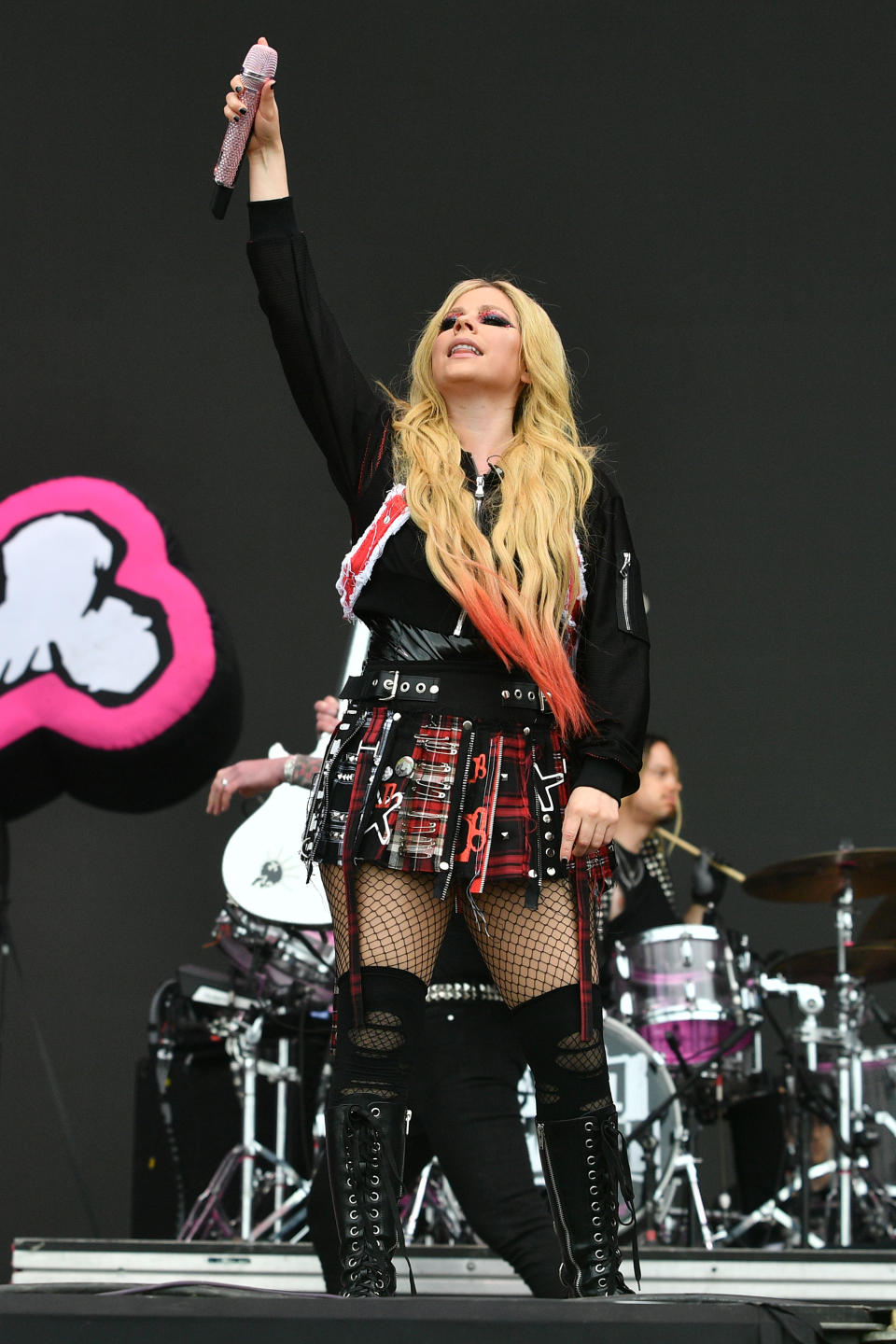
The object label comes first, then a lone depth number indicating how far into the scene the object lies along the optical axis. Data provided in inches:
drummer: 366.6
